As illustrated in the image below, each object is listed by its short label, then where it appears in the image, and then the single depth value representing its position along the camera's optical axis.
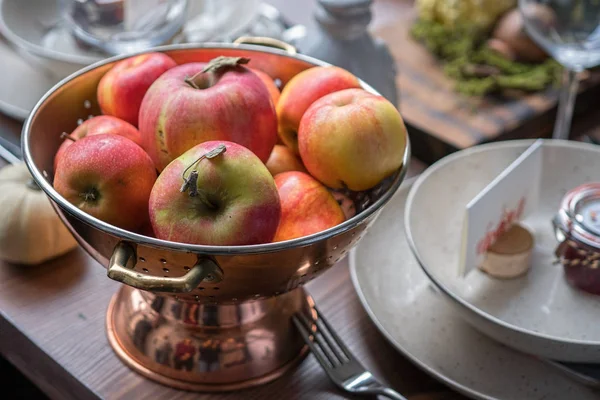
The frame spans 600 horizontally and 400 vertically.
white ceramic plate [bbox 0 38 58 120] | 0.68
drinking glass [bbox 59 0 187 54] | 0.72
